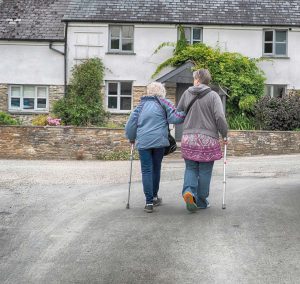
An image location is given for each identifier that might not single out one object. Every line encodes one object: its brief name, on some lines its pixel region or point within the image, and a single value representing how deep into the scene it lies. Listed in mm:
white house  27203
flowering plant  23031
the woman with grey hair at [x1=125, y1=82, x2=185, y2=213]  8820
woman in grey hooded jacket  8578
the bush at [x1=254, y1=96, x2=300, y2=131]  22344
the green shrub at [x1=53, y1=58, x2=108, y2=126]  25844
